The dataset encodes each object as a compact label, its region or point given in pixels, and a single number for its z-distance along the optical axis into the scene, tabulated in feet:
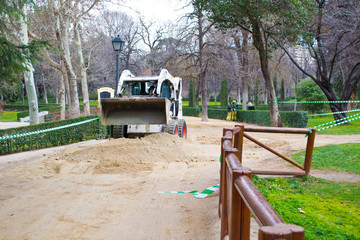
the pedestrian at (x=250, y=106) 100.22
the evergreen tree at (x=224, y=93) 148.15
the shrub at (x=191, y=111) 121.89
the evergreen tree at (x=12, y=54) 25.51
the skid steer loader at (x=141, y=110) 36.58
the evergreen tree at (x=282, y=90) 158.36
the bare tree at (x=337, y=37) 53.78
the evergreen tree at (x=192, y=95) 148.25
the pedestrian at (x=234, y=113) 92.53
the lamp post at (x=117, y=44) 49.57
